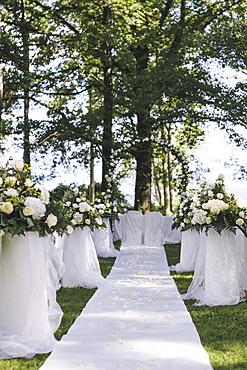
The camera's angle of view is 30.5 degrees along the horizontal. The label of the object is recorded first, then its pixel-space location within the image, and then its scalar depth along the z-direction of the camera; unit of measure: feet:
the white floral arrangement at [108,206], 47.47
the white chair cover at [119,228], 58.80
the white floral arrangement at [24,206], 15.71
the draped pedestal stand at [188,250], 35.09
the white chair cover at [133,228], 57.67
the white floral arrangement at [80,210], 29.52
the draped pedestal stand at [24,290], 15.71
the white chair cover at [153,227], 57.06
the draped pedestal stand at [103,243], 44.01
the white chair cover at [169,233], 59.36
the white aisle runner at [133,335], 13.65
